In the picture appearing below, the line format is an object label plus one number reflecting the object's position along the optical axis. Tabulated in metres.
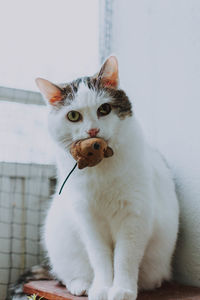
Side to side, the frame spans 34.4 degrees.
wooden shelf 1.26
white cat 1.14
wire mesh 1.91
